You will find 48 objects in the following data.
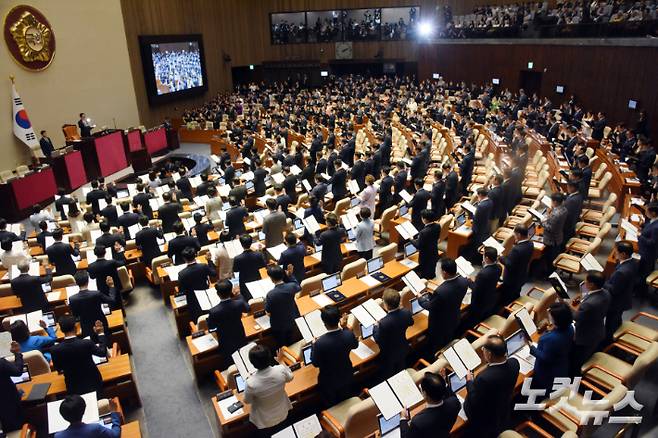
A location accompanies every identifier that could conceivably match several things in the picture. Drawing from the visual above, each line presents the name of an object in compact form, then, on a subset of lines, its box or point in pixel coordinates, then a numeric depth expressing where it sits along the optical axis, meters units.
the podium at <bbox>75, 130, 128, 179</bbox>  16.69
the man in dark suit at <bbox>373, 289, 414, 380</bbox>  5.18
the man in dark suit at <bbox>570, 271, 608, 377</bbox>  5.12
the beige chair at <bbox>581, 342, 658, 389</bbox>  4.57
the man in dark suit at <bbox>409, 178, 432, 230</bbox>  9.30
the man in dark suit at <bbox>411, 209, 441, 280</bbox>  7.60
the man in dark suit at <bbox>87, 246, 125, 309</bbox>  7.18
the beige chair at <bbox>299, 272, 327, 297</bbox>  6.79
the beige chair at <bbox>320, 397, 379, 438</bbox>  4.35
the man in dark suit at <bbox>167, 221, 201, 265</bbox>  8.04
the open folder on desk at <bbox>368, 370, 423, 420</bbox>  4.21
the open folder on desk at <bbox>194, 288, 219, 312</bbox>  6.31
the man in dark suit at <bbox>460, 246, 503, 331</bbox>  6.05
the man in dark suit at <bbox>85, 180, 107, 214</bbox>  11.05
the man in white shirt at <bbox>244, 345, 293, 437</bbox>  4.46
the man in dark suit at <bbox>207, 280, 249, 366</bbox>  5.66
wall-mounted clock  32.59
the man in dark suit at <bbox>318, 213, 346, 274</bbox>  7.79
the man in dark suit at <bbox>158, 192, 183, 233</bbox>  9.82
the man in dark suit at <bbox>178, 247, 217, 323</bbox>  6.74
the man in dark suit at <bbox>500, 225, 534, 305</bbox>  6.50
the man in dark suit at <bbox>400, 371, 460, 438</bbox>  3.89
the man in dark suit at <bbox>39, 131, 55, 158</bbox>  16.42
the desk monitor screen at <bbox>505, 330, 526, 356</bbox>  5.35
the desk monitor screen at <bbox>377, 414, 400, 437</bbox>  4.54
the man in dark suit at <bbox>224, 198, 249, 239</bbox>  9.23
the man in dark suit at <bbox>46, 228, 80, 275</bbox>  8.12
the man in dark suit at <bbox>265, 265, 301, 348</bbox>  5.91
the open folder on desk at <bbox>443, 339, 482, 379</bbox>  4.63
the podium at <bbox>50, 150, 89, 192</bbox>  15.16
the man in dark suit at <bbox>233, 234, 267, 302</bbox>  6.98
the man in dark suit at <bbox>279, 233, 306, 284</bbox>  7.14
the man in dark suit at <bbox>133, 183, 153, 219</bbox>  10.61
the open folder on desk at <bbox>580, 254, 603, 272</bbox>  6.24
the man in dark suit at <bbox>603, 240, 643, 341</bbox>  5.73
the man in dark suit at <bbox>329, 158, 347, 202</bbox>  11.66
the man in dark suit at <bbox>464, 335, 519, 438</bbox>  4.25
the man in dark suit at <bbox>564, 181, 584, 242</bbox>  8.32
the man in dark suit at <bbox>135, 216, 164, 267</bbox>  8.81
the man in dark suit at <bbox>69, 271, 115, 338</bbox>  6.23
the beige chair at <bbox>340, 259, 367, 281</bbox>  7.17
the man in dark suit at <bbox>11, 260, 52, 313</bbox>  7.10
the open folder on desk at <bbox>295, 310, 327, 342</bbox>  5.32
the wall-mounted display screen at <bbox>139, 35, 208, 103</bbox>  23.28
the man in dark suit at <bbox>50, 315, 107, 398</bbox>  5.24
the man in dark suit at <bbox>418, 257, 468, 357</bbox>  5.70
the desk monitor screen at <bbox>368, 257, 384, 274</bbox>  7.46
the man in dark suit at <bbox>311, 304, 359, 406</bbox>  4.91
